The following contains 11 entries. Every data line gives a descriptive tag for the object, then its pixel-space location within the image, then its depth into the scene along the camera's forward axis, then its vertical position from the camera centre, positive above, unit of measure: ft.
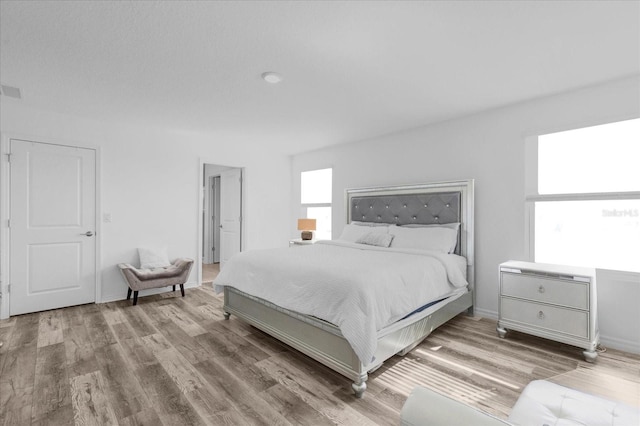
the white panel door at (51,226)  11.57 -0.59
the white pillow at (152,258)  13.83 -2.10
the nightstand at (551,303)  8.21 -2.52
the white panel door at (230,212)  18.47 +0.02
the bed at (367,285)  7.00 -1.98
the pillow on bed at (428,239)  11.39 -0.95
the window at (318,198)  18.38 +0.90
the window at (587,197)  8.88 +0.55
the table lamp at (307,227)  17.08 -0.78
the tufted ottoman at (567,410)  3.78 -2.53
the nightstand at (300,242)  16.25 -1.56
